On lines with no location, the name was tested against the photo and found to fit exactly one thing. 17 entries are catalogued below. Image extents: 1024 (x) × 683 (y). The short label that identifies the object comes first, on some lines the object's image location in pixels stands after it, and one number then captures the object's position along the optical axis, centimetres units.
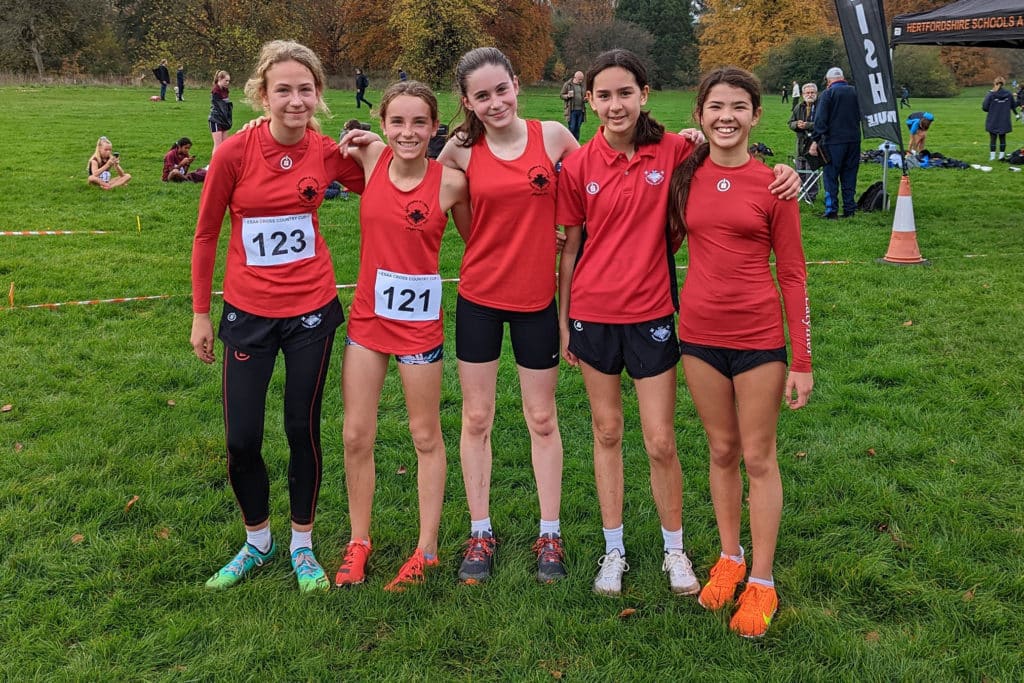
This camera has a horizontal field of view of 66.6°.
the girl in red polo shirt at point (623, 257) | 284
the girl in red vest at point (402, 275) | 292
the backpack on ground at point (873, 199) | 1134
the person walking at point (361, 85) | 2859
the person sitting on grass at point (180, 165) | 1284
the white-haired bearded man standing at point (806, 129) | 1164
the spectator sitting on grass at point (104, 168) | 1208
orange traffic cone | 836
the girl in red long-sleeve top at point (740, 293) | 267
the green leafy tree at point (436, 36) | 3456
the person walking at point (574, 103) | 1844
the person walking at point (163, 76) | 2802
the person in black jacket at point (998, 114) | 1614
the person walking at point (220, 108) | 1559
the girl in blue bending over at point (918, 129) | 1585
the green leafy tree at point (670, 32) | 6122
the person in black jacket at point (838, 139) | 1082
